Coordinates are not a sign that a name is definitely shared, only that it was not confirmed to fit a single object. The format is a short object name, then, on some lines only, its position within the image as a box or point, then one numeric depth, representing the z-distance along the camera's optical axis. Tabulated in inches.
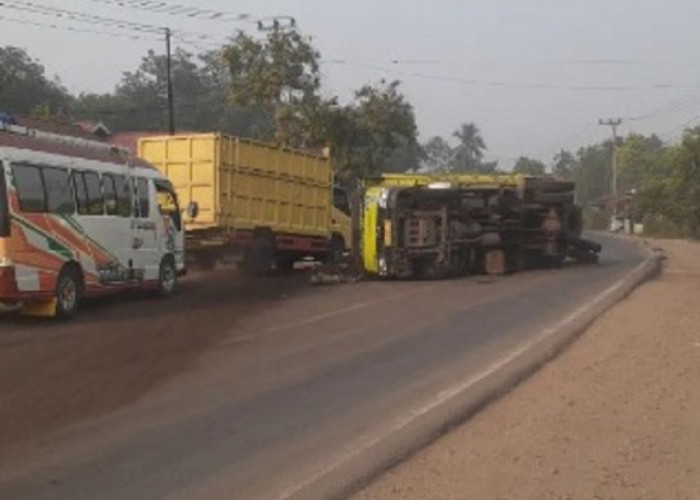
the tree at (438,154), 5078.7
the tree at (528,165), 4264.8
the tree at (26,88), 2460.6
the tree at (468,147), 5049.2
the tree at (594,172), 5310.0
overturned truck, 959.6
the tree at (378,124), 1647.0
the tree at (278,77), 1581.0
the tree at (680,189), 2583.7
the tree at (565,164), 5767.7
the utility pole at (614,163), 3766.2
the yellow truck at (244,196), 860.0
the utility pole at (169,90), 1627.0
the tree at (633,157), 4371.8
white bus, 548.4
